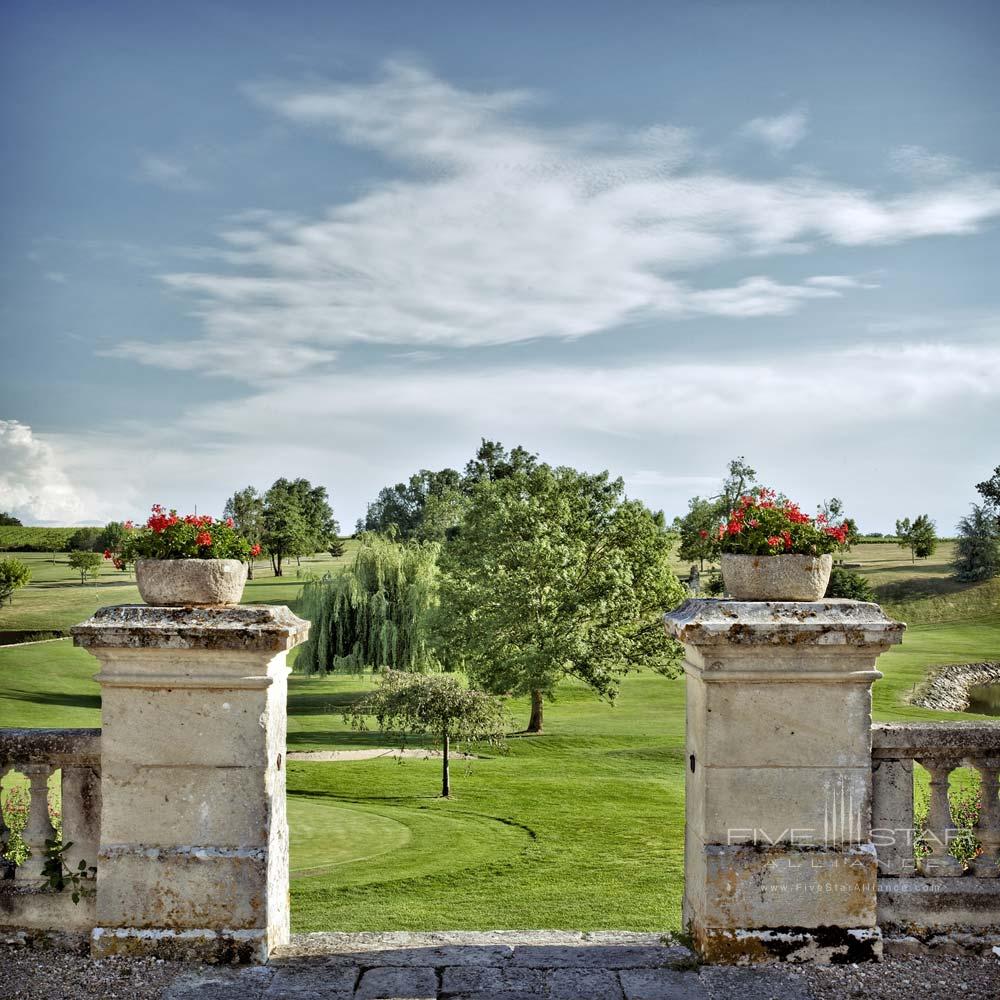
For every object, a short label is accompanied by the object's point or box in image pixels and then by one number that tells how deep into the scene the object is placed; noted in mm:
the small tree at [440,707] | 20797
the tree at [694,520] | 42319
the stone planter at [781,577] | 4910
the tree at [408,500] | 81438
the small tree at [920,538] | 71750
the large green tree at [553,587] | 28000
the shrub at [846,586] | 44622
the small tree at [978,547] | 59844
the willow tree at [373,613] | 32781
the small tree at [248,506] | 52469
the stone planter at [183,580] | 4980
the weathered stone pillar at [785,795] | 4793
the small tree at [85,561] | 52375
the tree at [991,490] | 64875
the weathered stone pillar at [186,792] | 4824
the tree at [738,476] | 50031
